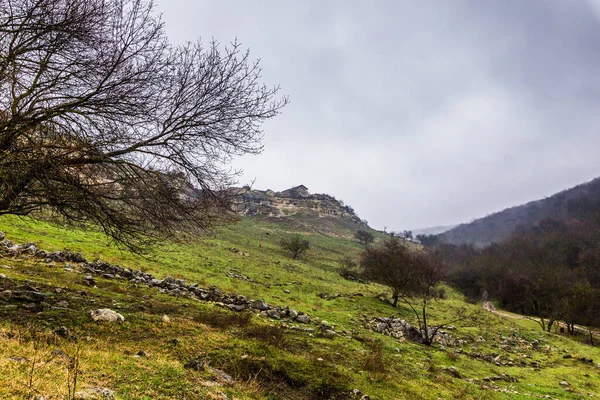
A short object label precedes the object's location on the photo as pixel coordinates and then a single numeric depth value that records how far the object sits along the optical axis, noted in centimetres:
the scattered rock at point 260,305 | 1188
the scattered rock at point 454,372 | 917
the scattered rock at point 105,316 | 577
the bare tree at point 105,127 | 488
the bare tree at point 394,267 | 2238
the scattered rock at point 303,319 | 1126
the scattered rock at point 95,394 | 295
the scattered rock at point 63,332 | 463
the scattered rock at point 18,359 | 334
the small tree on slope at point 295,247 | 4739
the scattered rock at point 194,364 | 476
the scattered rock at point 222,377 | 464
